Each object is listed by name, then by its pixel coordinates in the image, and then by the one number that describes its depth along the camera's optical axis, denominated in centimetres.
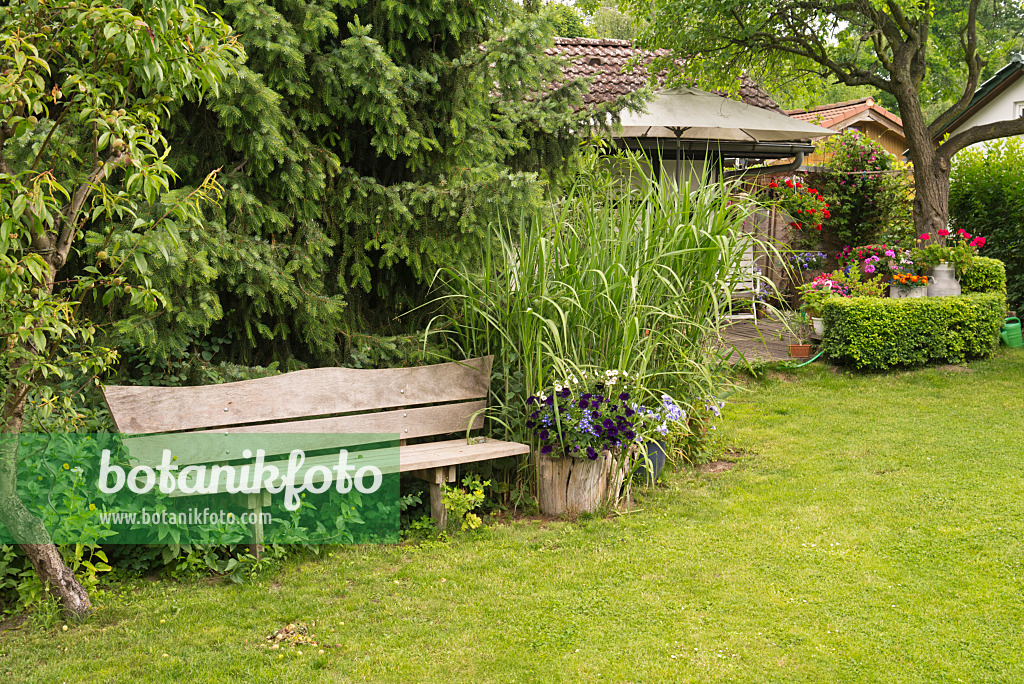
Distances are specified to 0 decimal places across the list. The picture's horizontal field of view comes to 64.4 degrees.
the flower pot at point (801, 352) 873
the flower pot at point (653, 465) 493
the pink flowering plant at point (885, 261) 912
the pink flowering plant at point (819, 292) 896
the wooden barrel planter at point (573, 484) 432
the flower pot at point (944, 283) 900
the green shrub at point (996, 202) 1069
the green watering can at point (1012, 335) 904
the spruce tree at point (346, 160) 374
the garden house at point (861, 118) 1972
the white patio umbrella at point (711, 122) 950
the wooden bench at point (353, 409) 352
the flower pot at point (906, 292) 888
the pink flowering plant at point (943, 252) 914
